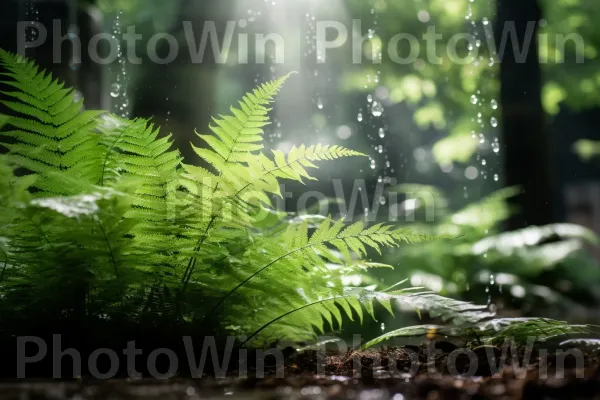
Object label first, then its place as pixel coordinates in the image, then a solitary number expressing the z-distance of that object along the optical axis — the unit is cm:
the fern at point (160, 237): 164
